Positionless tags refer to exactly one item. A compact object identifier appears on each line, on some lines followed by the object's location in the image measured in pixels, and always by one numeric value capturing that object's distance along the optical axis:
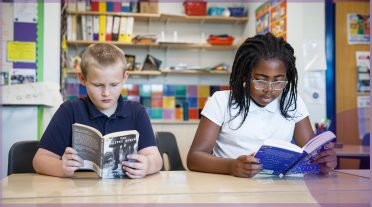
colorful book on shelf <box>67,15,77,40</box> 4.54
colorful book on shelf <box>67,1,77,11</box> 4.51
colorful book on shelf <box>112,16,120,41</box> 4.66
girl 1.52
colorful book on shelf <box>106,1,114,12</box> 4.68
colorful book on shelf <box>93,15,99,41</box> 4.62
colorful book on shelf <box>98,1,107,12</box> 4.65
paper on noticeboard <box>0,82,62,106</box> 2.64
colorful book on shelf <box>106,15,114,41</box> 4.64
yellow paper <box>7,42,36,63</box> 2.87
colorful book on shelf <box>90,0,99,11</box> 4.64
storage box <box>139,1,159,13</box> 4.79
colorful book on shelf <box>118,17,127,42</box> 4.66
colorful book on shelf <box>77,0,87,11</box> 4.61
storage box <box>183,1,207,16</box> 4.90
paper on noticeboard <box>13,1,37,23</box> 2.87
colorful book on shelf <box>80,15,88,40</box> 4.61
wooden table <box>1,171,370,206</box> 0.99
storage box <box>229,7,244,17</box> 5.00
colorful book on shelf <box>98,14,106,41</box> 4.62
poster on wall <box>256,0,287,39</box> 3.84
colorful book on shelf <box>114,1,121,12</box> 4.71
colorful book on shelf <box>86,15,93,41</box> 4.61
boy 1.31
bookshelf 4.87
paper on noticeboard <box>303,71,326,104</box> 3.52
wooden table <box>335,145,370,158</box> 2.47
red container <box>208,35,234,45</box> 4.87
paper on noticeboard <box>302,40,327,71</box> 3.54
